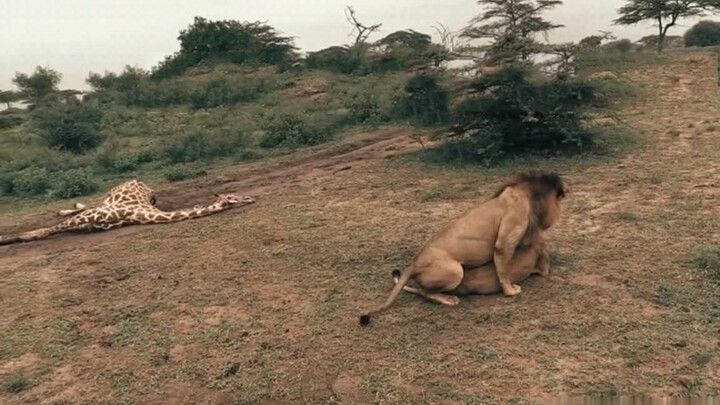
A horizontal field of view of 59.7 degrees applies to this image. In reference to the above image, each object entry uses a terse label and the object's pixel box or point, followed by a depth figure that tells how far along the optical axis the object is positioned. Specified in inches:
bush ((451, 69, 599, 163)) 402.6
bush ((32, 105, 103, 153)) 693.3
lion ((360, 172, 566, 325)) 191.5
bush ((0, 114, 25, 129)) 995.9
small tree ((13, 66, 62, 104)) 1258.0
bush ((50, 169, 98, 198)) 446.6
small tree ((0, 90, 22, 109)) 1244.6
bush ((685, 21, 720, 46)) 1232.2
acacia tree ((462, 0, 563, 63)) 407.2
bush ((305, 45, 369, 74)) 1095.6
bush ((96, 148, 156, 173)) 548.9
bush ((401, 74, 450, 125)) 516.7
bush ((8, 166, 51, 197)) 472.4
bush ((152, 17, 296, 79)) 1299.2
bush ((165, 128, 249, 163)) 564.4
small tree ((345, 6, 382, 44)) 1330.0
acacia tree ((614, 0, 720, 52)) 1037.8
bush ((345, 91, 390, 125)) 658.8
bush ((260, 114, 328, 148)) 581.6
